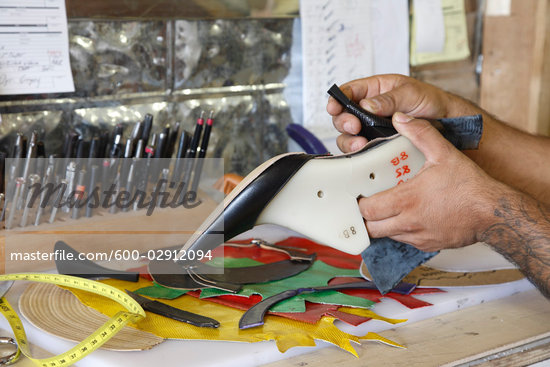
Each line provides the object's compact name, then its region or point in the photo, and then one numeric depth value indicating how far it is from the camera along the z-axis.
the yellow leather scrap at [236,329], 0.68
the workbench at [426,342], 0.66
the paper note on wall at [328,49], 1.30
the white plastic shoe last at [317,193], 0.71
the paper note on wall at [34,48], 1.00
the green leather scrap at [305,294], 0.76
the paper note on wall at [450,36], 1.46
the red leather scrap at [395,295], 0.79
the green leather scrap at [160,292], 0.79
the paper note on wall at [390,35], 1.40
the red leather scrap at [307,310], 0.73
